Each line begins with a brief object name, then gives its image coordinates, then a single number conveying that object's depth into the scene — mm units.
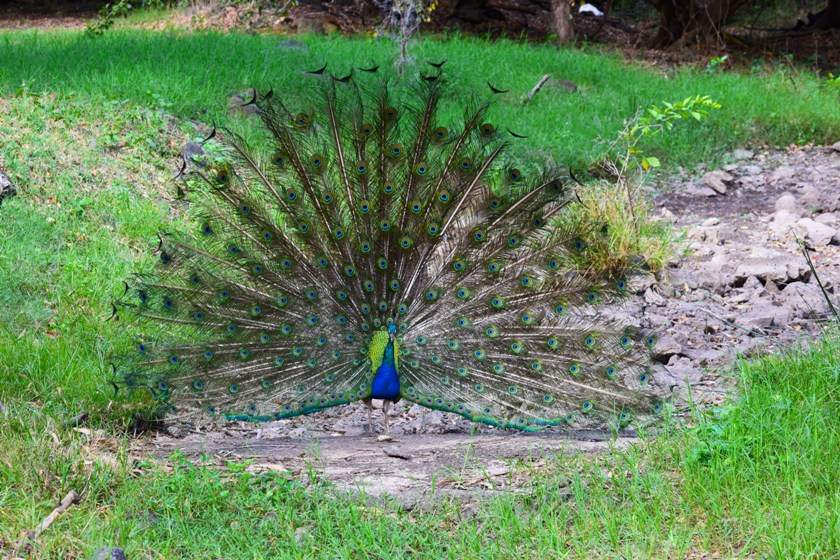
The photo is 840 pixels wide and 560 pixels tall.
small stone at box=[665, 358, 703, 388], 10500
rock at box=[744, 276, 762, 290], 13828
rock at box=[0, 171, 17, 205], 14187
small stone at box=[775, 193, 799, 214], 17719
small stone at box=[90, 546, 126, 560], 6512
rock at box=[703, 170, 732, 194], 19812
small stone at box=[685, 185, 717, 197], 19745
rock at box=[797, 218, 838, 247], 15797
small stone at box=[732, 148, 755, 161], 21766
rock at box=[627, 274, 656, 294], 14266
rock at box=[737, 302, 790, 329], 12187
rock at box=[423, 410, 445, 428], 10584
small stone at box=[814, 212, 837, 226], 16937
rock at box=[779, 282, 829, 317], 12547
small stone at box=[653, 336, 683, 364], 11273
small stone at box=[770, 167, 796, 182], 20344
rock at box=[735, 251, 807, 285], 13781
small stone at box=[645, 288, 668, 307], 13852
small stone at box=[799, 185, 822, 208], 17934
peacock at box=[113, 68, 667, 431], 9234
